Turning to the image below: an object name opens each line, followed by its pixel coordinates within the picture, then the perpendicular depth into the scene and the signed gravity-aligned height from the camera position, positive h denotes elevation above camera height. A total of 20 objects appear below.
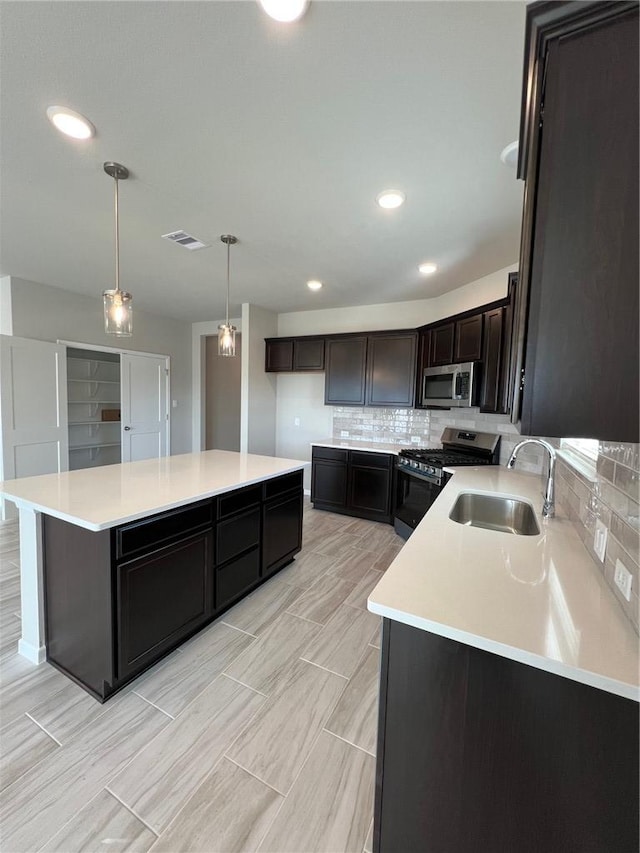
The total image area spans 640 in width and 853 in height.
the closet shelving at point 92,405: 4.96 -0.14
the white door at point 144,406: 5.23 -0.14
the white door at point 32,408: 3.77 -0.17
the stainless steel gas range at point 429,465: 3.24 -0.58
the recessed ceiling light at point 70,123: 1.56 +1.27
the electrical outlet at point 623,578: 0.92 -0.46
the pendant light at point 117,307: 2.00 +0.52
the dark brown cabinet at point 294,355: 4.79 +0.67
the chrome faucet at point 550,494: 1.71 -0.42
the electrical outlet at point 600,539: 1.15 -0.44
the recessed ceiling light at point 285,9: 1.08 +1.24
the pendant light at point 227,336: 2.84 +0.52
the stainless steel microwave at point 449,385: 3.16 +0.21
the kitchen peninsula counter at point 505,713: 0.73 -0.72
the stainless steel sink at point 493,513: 1.99 -0.63
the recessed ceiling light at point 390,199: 2.13 +1.29
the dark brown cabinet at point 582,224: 0.67 +0.38
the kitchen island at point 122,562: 1.63 -0.88
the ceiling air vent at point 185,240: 2.79 +1.31
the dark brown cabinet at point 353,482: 4.09 -0.97
